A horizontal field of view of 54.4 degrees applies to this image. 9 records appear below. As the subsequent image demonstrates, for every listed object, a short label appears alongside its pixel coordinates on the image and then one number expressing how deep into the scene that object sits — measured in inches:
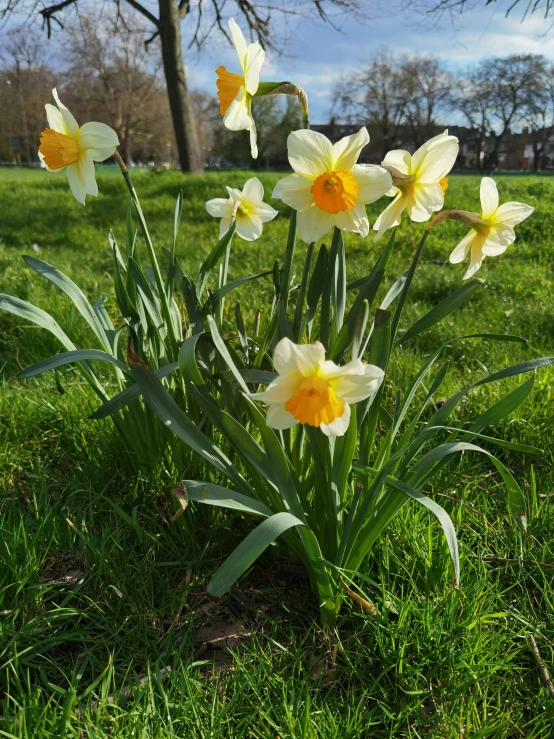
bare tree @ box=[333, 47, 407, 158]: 1692.9
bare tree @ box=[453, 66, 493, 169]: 1815.9
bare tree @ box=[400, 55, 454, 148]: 1699.1
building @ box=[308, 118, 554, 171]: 1847.9
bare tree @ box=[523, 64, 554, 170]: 1685.5
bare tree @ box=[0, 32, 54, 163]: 1563.7
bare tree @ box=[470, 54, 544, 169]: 1630.4
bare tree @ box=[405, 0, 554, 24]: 225.6
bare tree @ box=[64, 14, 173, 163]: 1249.4
